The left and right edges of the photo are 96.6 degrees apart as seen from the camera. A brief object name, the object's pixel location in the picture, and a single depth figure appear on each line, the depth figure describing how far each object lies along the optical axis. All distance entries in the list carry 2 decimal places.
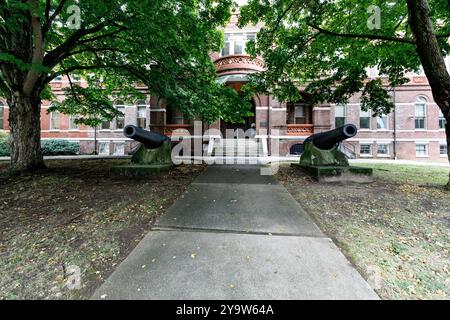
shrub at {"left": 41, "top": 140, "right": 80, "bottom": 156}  17.00
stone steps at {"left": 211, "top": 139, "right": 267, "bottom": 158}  13.29
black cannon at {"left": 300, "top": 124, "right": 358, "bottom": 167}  6.56
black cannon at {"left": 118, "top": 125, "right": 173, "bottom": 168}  6.22
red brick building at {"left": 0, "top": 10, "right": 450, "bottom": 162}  16.09
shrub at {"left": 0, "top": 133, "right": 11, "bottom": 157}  14.57
